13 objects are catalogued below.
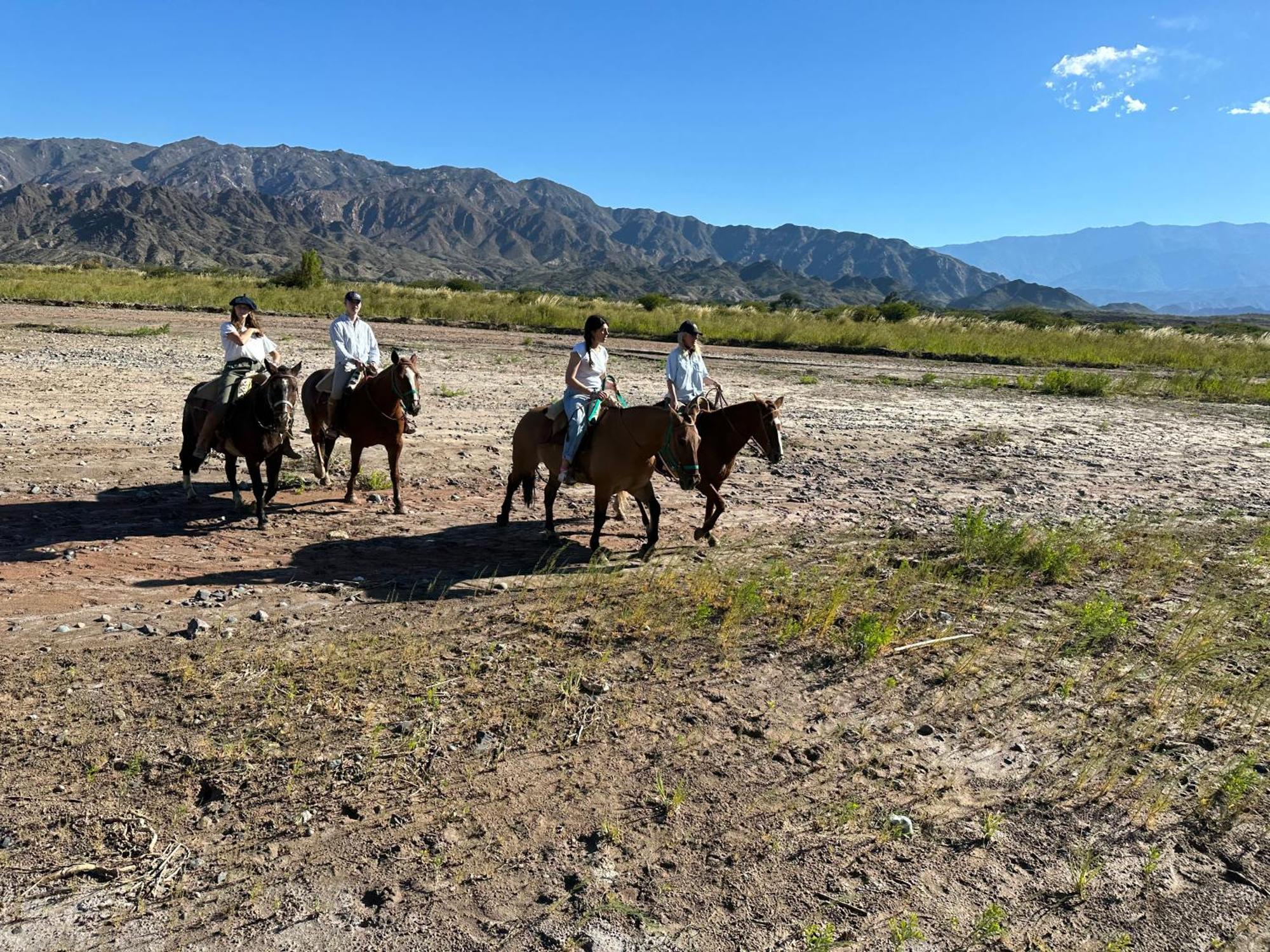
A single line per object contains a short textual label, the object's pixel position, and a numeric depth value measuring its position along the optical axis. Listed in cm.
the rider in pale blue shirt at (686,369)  898
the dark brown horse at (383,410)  935
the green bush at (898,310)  4956
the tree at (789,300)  7438
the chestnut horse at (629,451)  764
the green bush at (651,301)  4953
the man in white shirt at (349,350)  993
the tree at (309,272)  4978
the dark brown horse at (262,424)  884
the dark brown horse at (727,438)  879
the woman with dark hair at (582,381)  830
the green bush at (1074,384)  2295
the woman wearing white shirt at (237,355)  907
